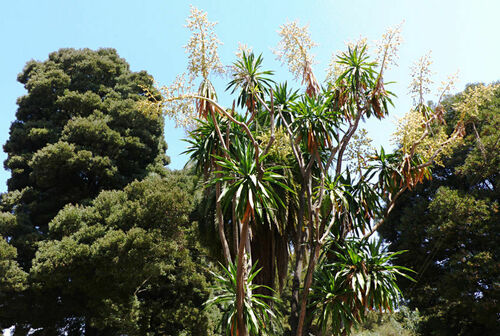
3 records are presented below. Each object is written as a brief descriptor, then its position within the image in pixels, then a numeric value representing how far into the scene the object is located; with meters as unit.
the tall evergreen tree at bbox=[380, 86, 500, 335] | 10.30
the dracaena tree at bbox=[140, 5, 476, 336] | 7.11
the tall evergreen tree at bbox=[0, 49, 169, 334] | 12.89
